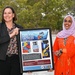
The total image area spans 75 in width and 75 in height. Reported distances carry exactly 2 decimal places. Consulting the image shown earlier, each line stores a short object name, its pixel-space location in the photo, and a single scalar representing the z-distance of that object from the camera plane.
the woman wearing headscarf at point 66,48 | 4.47
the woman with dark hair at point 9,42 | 4.12
